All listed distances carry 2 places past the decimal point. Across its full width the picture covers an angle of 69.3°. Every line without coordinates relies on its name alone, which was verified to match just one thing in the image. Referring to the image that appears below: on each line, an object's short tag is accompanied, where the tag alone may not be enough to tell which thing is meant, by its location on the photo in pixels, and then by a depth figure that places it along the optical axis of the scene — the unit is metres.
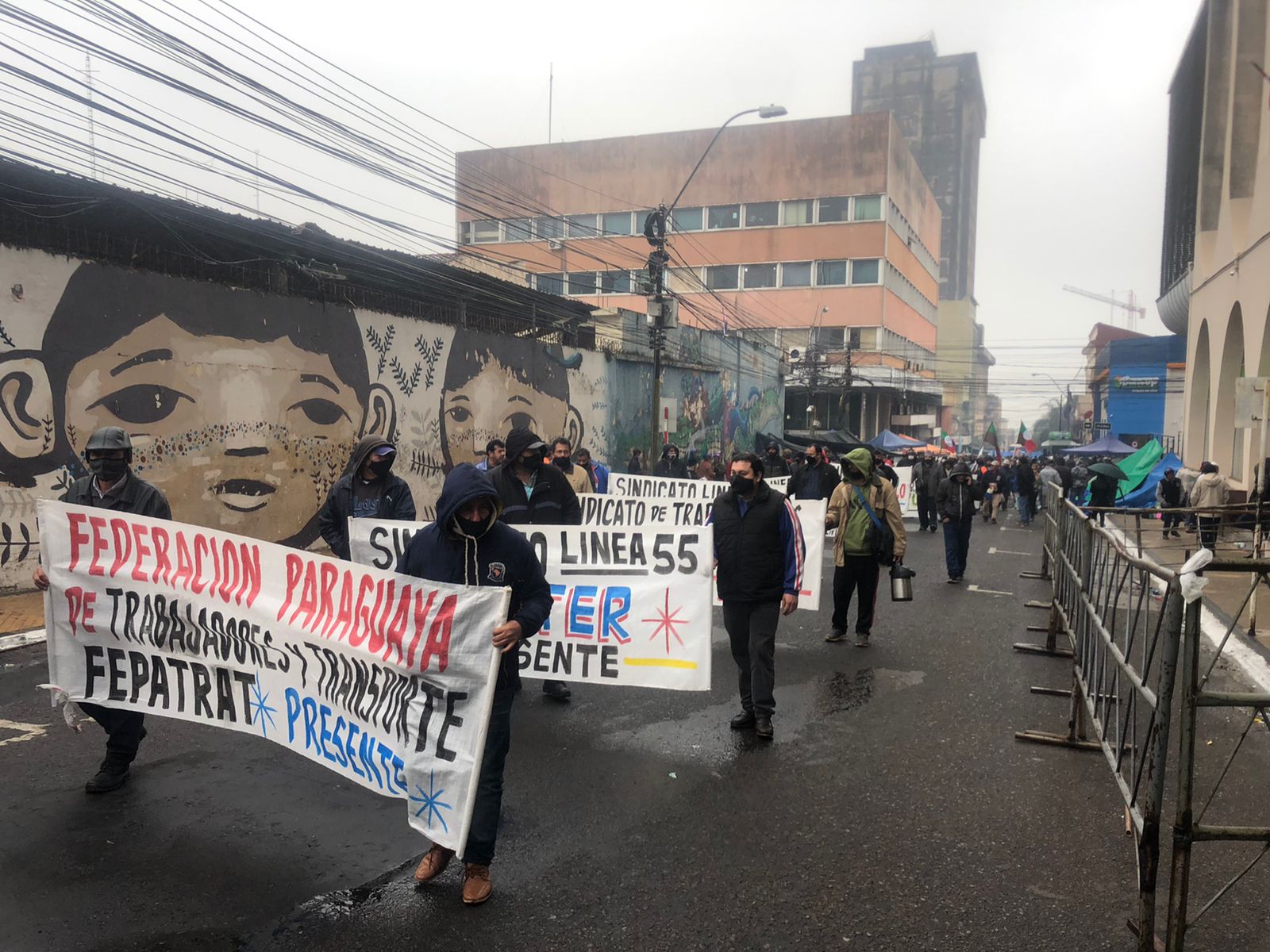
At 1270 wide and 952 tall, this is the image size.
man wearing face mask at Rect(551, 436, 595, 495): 9.55
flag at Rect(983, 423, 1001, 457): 46.62
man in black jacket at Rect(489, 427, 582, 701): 6.62
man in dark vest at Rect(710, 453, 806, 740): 5.95
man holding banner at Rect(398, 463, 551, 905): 3.77
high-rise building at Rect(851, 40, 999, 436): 177.50
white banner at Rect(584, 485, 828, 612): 9.53
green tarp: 24.17
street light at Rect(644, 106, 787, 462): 19.70
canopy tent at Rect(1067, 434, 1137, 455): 30.83
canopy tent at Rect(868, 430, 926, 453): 37.34
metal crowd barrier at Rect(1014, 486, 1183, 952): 3.21
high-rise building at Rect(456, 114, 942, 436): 54.66
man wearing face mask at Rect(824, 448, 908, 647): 8.58
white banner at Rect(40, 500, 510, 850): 3.77
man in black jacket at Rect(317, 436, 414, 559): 6.47
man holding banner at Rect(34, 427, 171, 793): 4.85
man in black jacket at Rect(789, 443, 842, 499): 14.47
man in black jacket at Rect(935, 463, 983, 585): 12.62
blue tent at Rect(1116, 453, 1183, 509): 22.33
